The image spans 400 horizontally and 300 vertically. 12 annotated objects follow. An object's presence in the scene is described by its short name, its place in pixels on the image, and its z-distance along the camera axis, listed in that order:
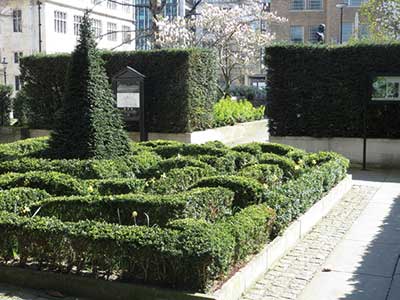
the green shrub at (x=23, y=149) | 10.89
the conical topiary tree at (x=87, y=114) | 10.18
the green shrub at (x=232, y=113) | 21.94
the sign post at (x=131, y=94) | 17.41
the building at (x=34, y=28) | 58.41
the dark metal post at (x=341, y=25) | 49.97
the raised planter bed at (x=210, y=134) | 18.38
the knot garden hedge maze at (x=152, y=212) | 5.30
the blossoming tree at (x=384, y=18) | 27.31
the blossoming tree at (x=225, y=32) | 35.94
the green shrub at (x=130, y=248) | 5.18
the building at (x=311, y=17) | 55.72
